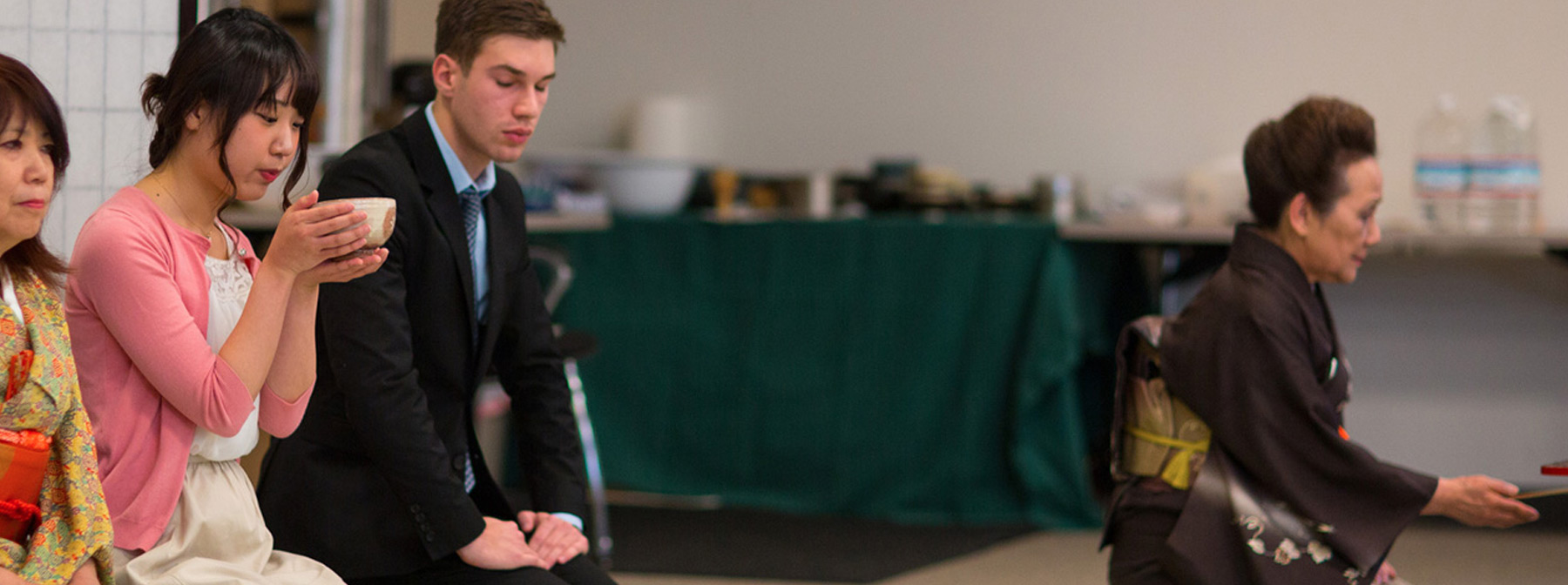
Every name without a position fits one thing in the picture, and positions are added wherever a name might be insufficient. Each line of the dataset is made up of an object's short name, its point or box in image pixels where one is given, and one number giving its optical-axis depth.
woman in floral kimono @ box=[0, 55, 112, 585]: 7.08
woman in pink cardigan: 7.77
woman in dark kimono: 9.02
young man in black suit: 8.83
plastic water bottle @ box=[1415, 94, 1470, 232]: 10.93
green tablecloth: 11.07
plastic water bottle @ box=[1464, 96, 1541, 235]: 10.91
